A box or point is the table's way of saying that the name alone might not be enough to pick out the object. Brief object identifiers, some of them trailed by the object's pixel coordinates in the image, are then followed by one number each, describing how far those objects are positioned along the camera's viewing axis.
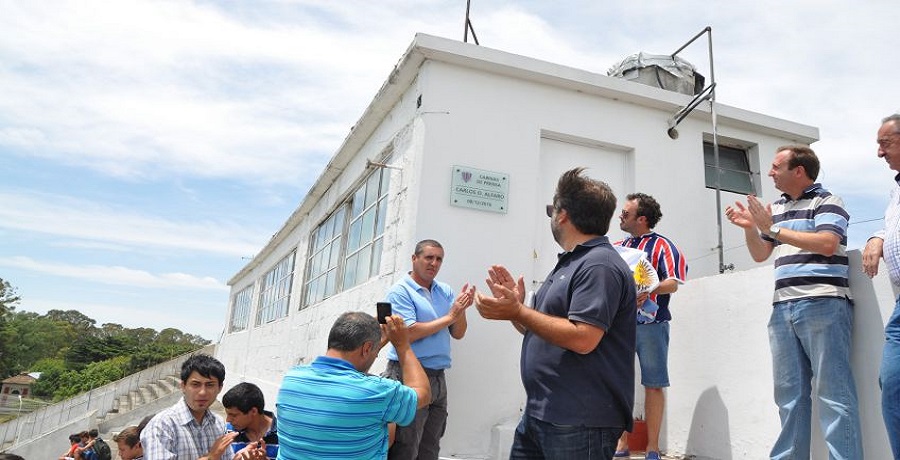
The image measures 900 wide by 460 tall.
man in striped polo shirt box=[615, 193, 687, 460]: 3.76
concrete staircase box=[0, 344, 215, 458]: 19.50
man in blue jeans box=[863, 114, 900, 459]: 2.21
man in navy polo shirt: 1.95
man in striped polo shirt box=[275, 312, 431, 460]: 2.12
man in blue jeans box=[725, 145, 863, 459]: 2.72
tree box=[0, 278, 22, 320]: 51.59
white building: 3.91
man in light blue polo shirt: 3.65
